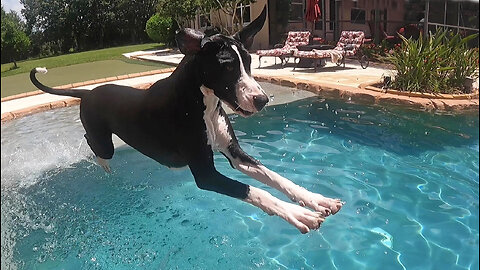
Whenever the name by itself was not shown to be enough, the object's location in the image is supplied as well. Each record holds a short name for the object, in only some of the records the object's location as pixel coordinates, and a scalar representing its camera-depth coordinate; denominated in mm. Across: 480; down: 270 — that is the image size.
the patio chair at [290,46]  13062
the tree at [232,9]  12729
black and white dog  2357
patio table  12477
